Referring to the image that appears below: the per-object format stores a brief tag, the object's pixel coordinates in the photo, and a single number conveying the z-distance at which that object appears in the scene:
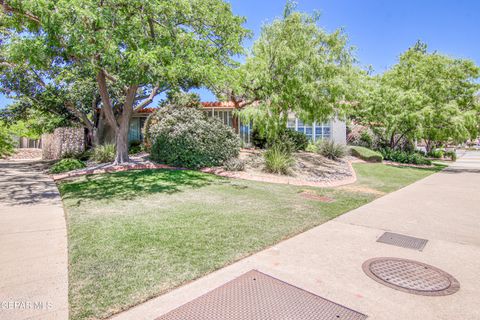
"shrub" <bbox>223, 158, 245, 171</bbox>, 11.08
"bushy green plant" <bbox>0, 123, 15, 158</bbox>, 12.05
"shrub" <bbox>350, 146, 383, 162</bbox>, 17.67
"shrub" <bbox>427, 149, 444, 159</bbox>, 27.66
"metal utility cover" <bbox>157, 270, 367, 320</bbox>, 2.46
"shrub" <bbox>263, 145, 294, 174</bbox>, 10.98
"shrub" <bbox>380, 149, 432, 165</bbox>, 18.50
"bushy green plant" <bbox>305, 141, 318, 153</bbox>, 17.81
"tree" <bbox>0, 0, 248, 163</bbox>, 7.54
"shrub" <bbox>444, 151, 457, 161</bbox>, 26.14
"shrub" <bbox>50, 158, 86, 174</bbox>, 11.07
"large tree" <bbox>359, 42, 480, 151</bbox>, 15.76
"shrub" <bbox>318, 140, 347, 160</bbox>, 16.44
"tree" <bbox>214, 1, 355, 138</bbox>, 11.52
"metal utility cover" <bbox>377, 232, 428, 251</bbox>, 4.18
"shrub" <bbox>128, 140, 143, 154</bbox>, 16.45
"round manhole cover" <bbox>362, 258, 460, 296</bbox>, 2.95
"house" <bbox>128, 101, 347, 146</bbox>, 17.86
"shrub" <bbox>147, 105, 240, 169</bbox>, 11.30
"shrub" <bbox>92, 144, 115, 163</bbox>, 12.88
